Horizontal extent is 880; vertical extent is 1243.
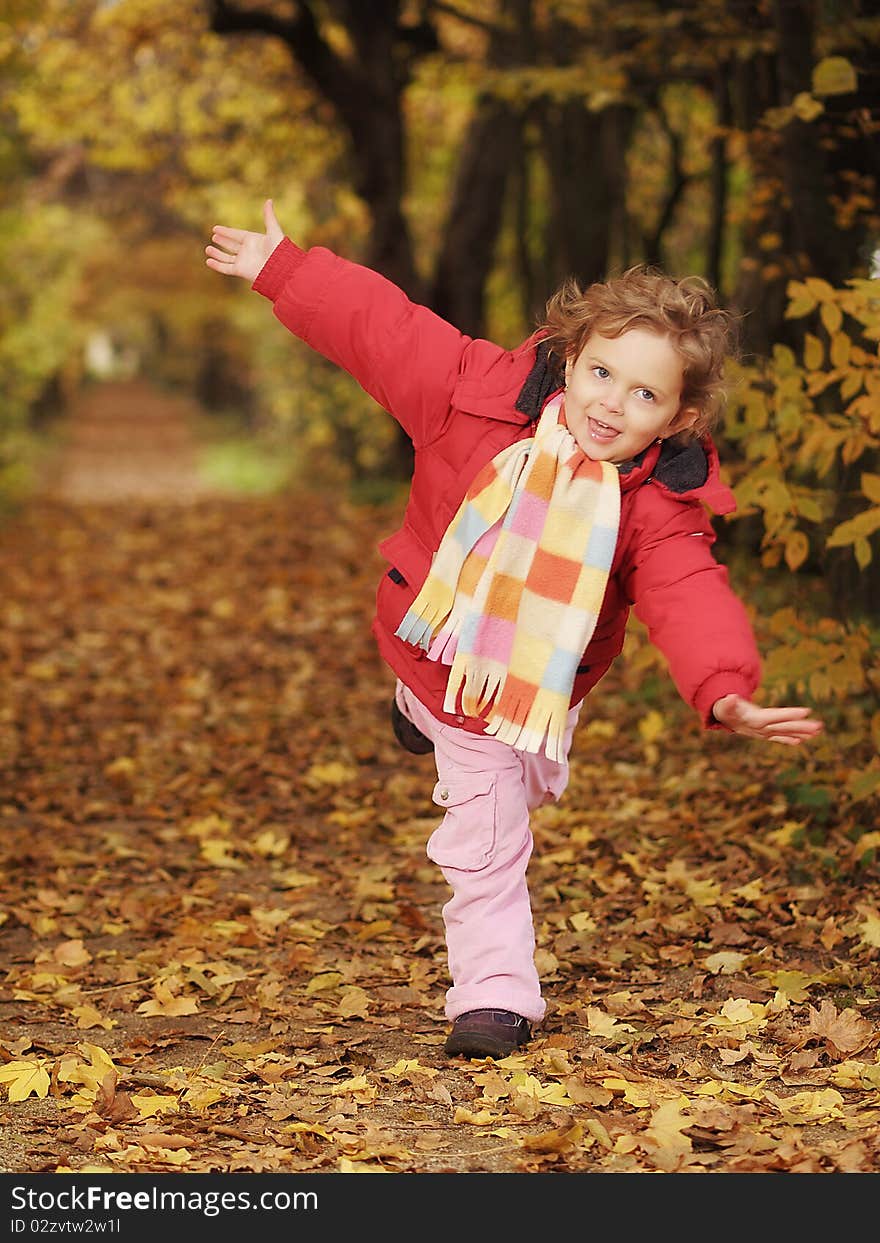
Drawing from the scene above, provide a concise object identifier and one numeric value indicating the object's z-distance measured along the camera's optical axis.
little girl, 3.38
